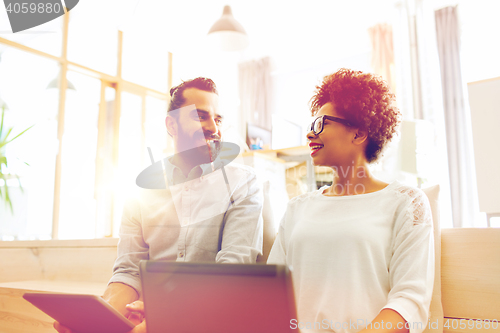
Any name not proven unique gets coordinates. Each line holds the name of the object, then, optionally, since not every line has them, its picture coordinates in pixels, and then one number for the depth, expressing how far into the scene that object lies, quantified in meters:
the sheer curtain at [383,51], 4.35
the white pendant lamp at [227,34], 3.43
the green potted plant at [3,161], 2.68
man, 1.07
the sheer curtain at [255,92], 5.39
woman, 0.80
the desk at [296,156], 2.84
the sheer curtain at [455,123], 3.79
